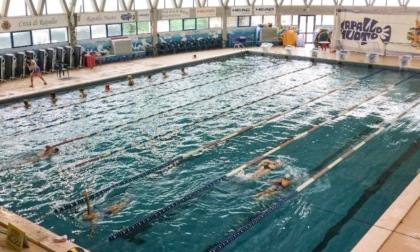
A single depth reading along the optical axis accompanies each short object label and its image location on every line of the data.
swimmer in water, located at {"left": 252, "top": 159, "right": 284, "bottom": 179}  9.90
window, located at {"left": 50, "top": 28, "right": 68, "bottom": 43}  21.91
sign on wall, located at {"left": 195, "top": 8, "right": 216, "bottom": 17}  27.62
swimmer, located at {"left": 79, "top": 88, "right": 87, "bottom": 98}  17.17
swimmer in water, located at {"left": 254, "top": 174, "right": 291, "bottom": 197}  9.01
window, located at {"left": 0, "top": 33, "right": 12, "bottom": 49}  19.95
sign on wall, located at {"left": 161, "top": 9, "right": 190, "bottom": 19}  26.03
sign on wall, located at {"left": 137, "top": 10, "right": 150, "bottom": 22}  25.09
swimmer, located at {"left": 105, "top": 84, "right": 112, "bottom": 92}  17.81
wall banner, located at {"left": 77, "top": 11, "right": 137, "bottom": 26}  22.54
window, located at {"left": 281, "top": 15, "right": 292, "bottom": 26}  31.52
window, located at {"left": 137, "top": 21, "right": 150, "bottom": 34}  25.77
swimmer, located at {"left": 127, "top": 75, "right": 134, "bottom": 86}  18.92
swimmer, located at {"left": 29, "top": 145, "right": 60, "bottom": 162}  11.03
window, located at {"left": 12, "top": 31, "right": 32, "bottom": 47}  20.41
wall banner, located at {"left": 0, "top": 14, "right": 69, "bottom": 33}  19.41
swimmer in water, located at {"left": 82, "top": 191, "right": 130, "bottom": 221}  8.12
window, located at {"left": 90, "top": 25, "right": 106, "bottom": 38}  23.72
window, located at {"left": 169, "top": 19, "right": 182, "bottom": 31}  27.05
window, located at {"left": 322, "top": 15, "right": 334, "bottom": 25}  31.25
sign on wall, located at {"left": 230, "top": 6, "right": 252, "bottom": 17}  28.95
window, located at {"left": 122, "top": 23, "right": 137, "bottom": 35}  25.16
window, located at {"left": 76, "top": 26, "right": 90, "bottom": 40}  23.16
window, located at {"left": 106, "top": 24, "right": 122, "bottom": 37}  24.42
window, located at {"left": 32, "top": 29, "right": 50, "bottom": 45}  21.19
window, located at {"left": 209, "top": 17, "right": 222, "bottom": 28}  29.16
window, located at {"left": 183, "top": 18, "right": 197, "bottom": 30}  27.83
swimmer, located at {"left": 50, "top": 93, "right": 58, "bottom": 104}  16.36
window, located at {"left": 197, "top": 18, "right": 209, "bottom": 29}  28.53
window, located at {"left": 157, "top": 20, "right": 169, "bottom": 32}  26.60
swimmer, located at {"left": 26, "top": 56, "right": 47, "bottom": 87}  18.28
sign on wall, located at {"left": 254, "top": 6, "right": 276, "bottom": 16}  29.76
